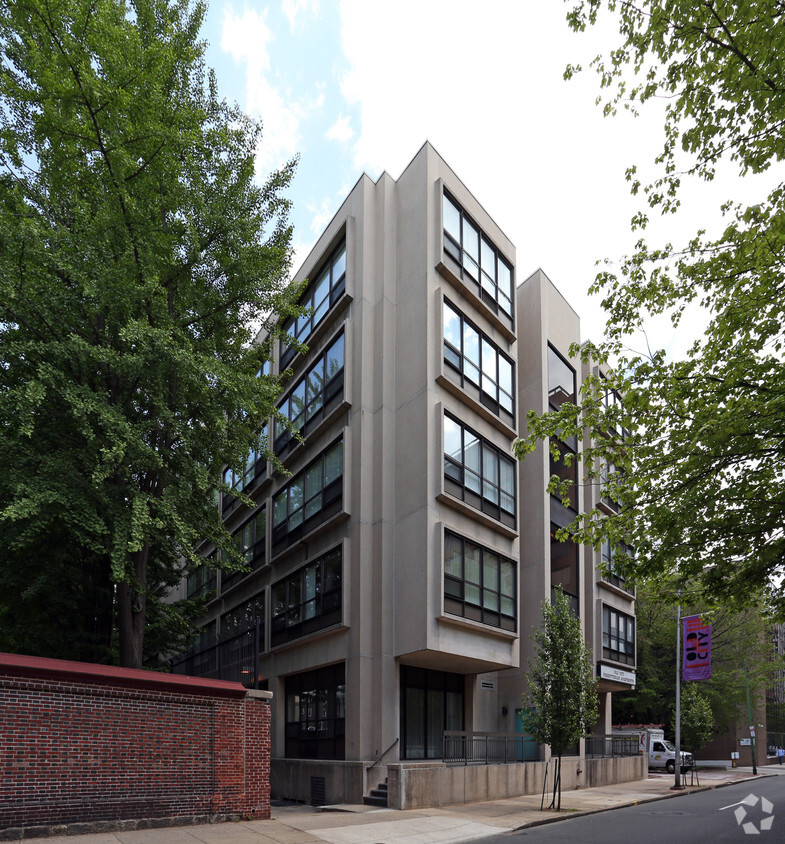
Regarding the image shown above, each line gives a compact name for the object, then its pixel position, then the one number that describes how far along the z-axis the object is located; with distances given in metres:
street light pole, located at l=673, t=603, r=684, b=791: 28.58
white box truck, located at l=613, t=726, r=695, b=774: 43.41
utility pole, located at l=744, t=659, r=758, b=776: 43.69
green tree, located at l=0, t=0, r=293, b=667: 14.83
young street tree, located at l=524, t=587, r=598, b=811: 20.98
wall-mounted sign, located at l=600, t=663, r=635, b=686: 32.94
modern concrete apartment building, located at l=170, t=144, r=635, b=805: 22.25
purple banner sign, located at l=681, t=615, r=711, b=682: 27.86
